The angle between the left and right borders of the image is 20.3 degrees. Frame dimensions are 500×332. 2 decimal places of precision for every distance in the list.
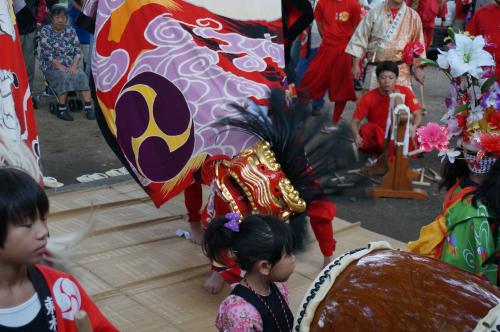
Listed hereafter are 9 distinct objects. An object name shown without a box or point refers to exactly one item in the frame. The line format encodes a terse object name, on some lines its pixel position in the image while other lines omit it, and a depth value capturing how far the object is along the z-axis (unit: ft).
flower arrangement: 16.05
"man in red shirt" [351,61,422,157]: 31.48
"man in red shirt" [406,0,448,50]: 48.01
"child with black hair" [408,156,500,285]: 15.32
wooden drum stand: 30.22
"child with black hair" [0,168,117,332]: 8.56
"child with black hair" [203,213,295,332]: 13.33
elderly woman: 37.83
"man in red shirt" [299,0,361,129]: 38.10
